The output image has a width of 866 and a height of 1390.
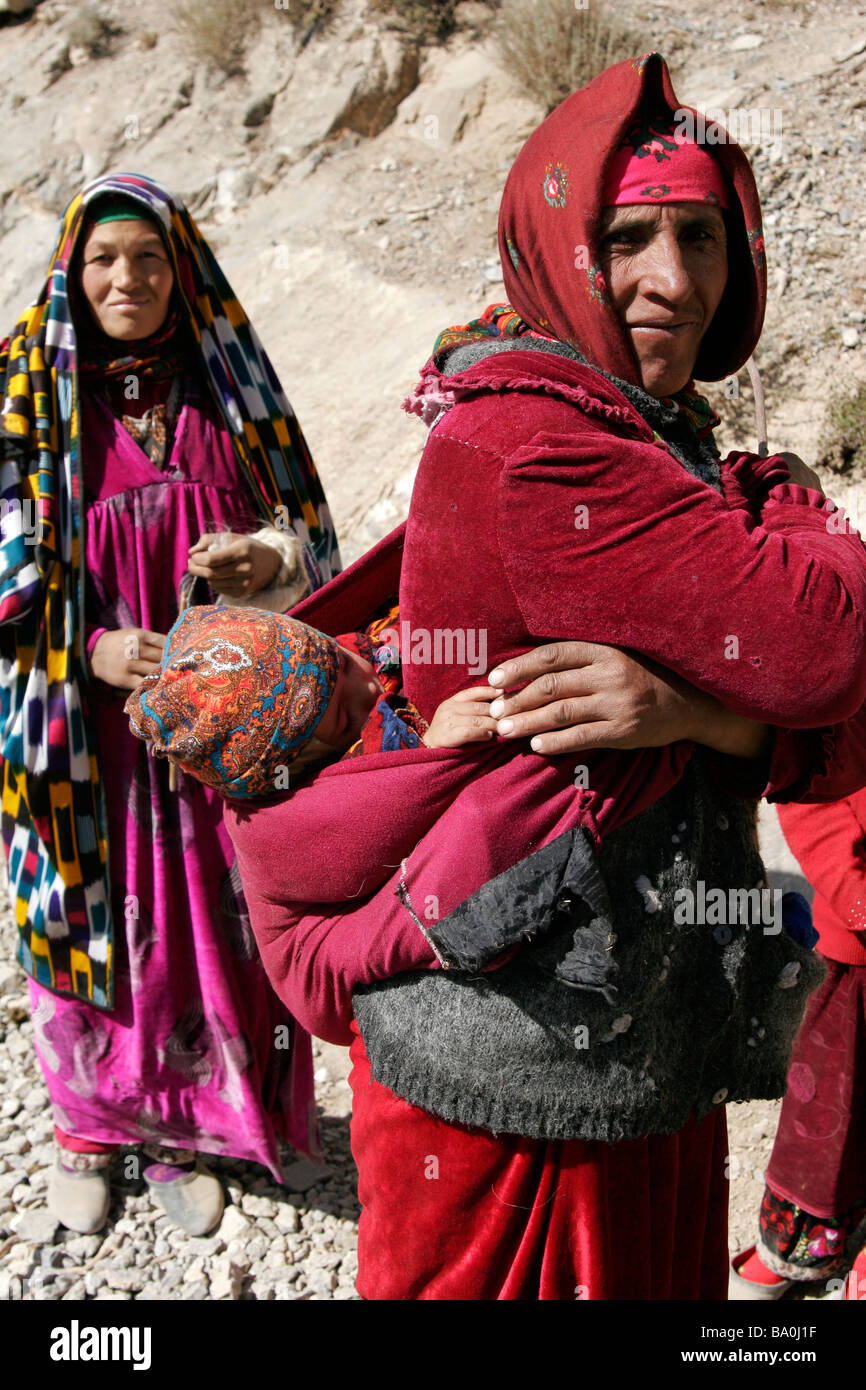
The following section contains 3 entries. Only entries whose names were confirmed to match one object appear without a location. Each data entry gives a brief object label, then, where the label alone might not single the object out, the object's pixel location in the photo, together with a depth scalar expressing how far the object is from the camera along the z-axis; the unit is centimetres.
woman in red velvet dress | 129
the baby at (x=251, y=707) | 154
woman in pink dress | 287
